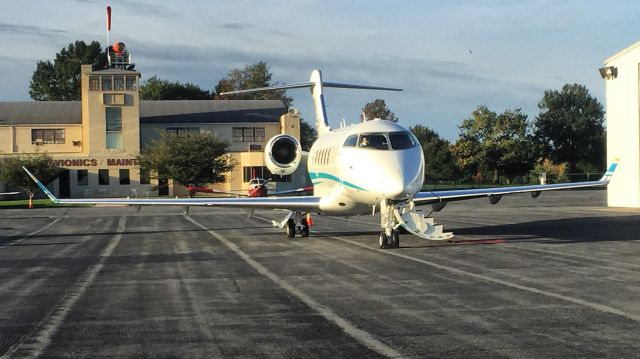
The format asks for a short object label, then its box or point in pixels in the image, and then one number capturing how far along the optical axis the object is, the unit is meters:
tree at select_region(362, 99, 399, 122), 164.00
